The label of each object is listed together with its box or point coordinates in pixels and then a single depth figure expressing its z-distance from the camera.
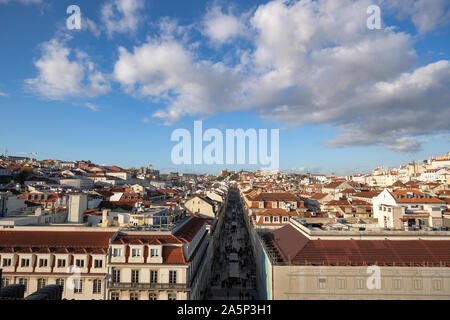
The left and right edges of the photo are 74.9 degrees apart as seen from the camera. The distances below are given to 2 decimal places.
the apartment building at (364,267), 24.50
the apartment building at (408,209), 41.06
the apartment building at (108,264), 27.06
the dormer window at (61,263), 28.37
